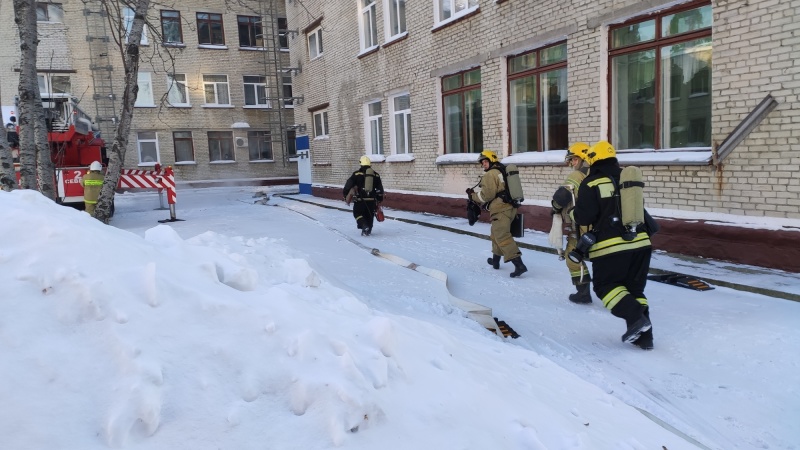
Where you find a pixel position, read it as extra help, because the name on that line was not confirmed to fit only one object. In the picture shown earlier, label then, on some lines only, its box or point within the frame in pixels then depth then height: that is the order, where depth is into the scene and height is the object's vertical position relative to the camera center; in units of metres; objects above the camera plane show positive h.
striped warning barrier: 14.05 -0.18
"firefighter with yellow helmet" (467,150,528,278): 6.97 -0.69
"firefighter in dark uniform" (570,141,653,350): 4.40 -0.81
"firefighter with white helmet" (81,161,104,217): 11.98 -0.21
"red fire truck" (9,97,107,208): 12.99 +0.77
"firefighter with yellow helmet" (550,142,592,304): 5.39 -0.57
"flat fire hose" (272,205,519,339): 4.98 -1.49
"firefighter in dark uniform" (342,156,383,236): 10.46 -0.56
